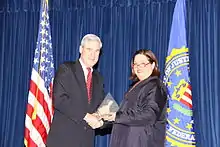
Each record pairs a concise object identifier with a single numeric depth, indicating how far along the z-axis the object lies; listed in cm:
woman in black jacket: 273
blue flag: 342
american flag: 357
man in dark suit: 291
